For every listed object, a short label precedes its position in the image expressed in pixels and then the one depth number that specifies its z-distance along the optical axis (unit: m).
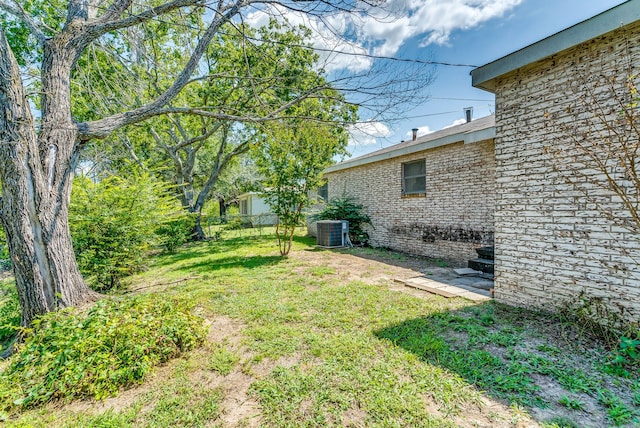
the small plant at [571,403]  1.98
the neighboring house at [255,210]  20.36
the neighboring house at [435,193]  6.67
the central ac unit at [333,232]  10.02
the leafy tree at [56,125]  3.21
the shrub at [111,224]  4.89
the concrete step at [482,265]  5.77
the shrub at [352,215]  10.57
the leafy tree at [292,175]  7.47
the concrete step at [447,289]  4.39
